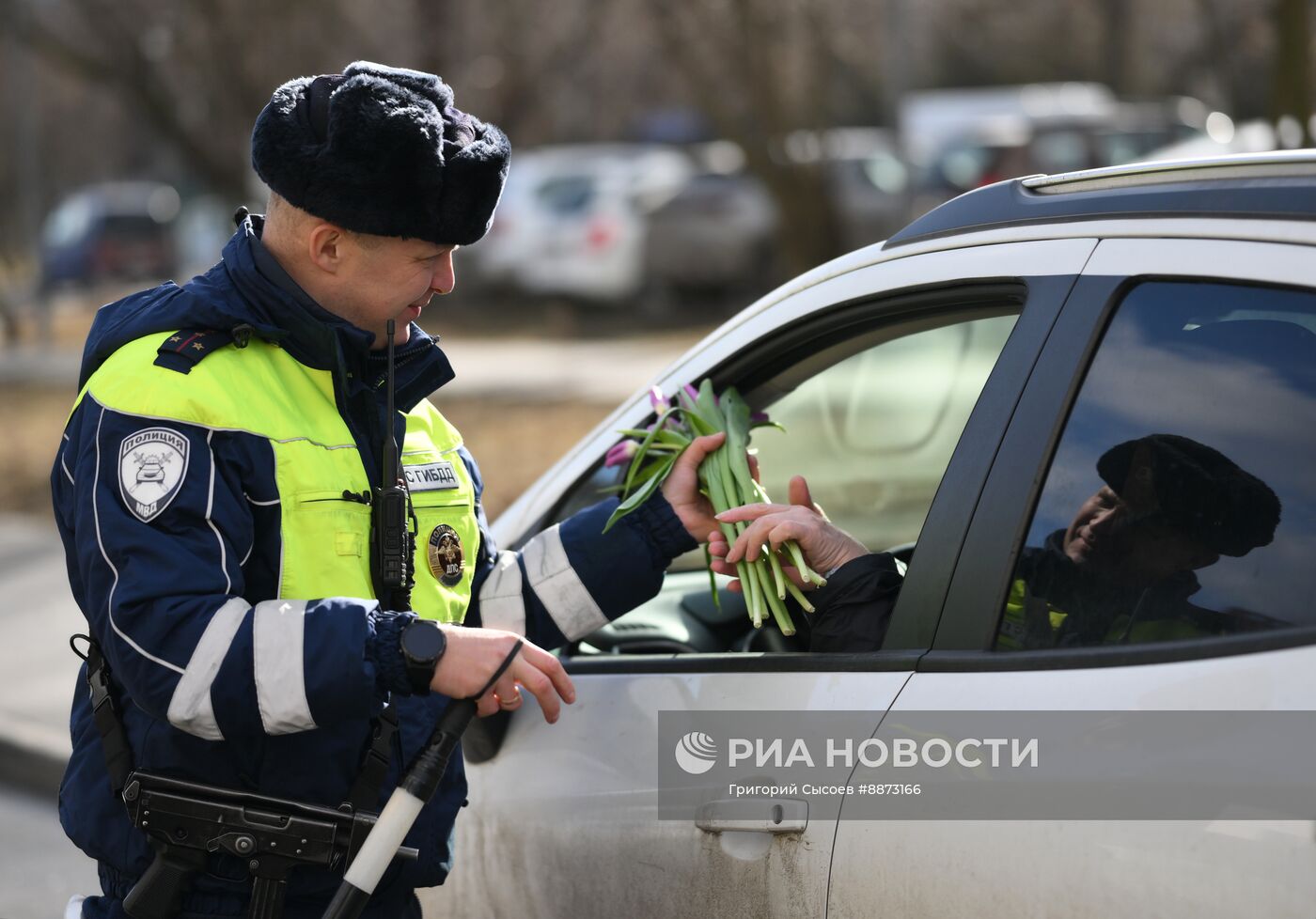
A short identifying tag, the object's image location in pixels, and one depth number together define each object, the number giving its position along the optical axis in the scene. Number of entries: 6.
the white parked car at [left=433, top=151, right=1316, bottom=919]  3.68
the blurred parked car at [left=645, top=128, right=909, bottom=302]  33.59
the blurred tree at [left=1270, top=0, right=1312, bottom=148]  16.55
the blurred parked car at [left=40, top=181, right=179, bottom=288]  55.94
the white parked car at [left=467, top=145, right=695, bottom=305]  34.50
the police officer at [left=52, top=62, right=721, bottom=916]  4.02
